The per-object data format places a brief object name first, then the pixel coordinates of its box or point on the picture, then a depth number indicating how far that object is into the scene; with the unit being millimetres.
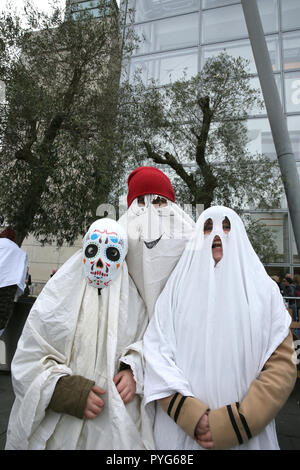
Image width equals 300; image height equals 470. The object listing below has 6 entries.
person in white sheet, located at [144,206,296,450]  1379
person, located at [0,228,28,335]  3629
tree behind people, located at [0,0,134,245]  5566
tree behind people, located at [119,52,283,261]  6867
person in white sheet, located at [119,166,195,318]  1871
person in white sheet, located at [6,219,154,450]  1483
